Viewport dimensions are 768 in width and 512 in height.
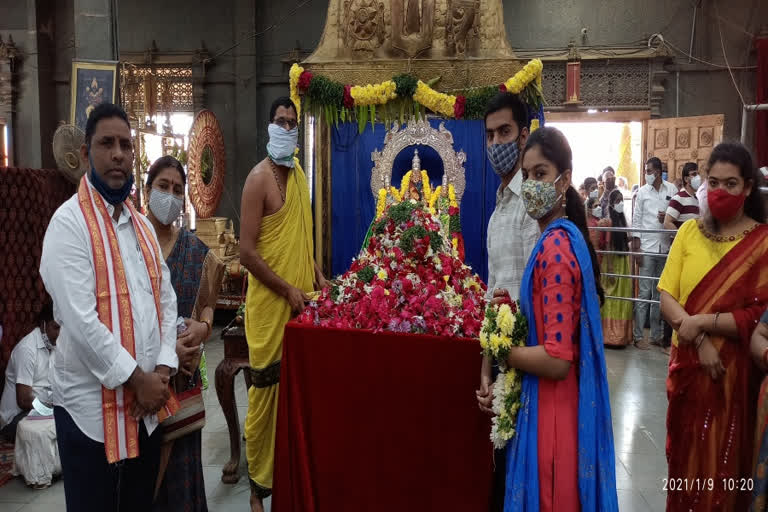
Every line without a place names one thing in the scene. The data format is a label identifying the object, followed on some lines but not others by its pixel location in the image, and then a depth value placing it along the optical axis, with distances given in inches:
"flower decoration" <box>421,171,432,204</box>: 224.1
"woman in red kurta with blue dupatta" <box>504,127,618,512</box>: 61.9
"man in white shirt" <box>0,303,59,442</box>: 138.8
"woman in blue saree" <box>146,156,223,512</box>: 83.7
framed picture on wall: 203.6
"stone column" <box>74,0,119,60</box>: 214.5
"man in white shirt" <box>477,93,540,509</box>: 84.6
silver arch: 225.0
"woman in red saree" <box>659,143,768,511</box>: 85.9
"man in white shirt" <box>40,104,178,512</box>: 62.4
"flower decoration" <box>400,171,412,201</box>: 223.1
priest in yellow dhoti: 108.5
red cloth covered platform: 87.7
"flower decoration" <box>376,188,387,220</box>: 218.5
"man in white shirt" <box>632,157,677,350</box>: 242.8
